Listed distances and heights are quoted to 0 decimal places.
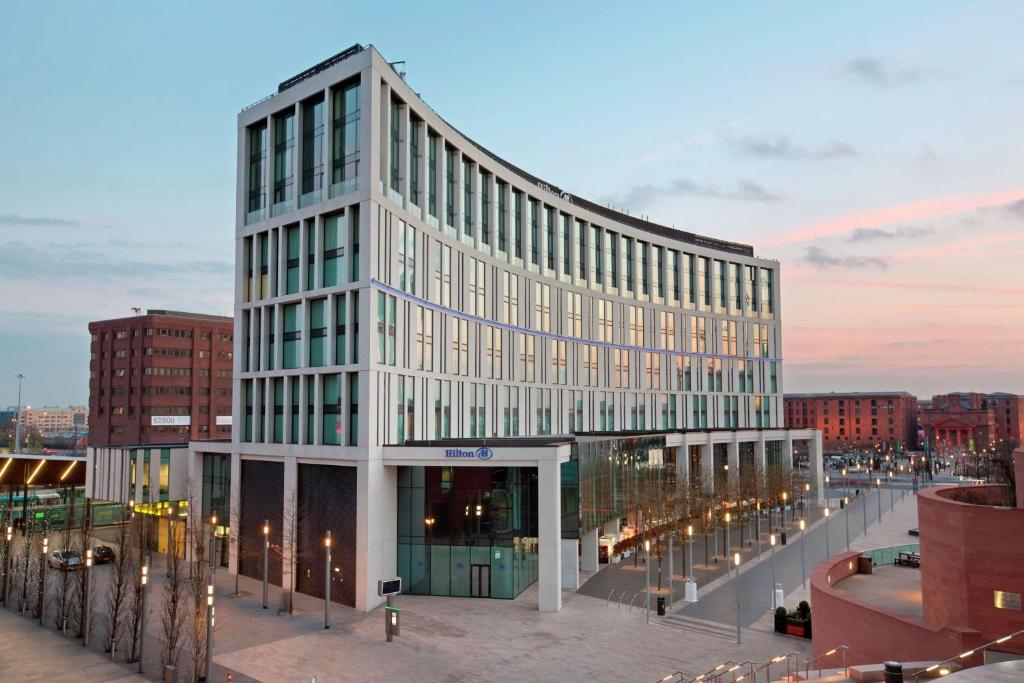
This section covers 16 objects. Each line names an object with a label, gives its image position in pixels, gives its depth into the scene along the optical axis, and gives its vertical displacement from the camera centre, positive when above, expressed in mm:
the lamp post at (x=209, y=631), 26844 -8818
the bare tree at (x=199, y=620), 27656 -9229
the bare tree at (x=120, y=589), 32219 -9021
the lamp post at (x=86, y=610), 33469 -10242
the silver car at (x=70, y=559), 41219 -10449
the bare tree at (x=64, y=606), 35444 -10466
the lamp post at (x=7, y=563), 41125 -9540
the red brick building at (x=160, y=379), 107812 +2690
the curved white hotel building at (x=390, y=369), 42344 +1833
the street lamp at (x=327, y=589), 35153 -9562
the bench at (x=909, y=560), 38375 -9000
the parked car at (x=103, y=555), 51625 -11464
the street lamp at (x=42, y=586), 37006 -9759
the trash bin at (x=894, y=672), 17391 -6755
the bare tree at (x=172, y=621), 28672 -9173
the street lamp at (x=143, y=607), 30172 -8843
